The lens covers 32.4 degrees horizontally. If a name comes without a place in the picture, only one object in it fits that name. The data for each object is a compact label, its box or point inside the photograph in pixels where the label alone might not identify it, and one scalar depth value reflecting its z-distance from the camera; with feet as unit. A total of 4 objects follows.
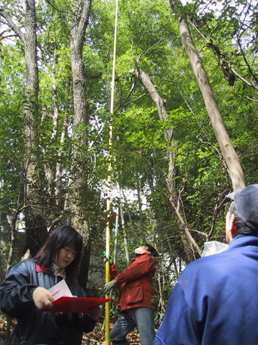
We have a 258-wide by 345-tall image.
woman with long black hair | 7.75
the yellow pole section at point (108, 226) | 19.74
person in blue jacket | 4.16
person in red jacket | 17.69
